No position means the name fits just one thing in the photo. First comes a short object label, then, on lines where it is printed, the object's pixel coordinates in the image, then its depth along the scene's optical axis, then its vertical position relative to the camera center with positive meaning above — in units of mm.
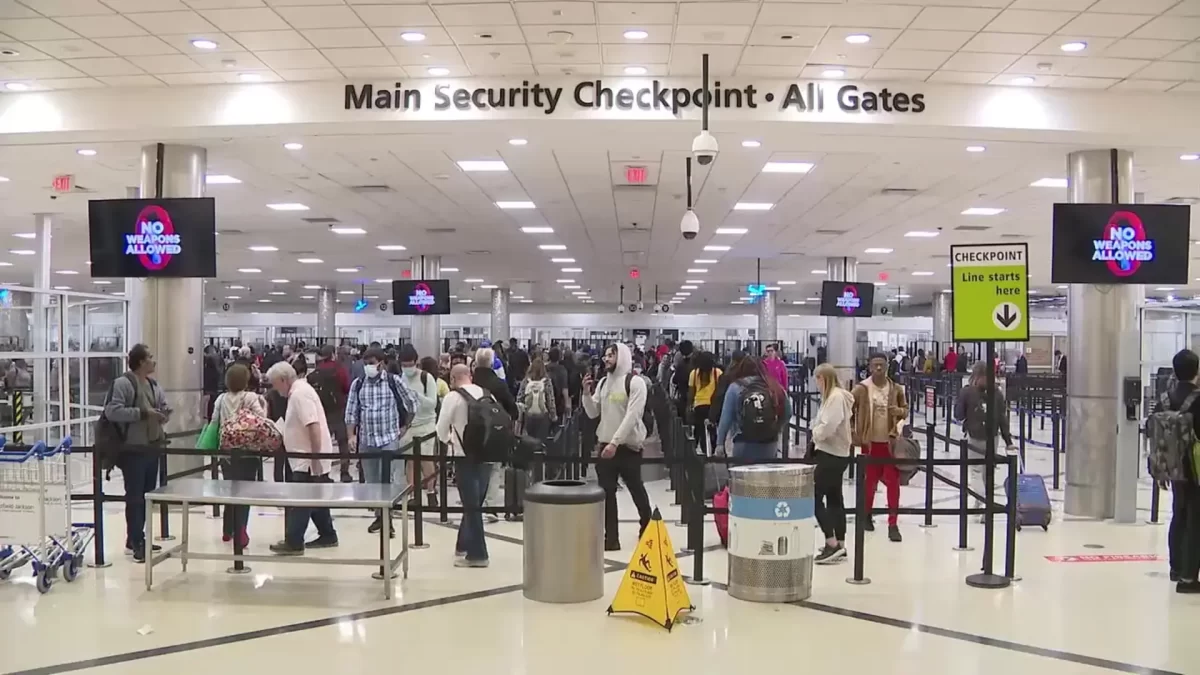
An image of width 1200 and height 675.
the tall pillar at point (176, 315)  10039 +222
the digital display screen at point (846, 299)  21906 +908
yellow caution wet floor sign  5578 -1524
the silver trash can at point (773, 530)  6105 -1306
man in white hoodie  7352 -789
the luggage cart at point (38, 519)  6465 -1329
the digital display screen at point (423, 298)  20859 +860
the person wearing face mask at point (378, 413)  8406 -724
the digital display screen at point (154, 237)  9633 +1037
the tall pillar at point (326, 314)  35469 +834
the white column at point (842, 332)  23438 +119
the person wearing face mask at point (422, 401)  9125 -673
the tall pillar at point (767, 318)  36094 +741
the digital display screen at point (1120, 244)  9617 +992
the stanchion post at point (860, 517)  6516 -1286
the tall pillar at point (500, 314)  35222 +843
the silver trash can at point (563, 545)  6098 -1409
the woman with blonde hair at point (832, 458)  7141 -965
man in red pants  8211 -766
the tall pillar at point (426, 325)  23234 +277
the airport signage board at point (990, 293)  6746 +326
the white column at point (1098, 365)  9703 -303
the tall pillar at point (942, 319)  35125 +689
